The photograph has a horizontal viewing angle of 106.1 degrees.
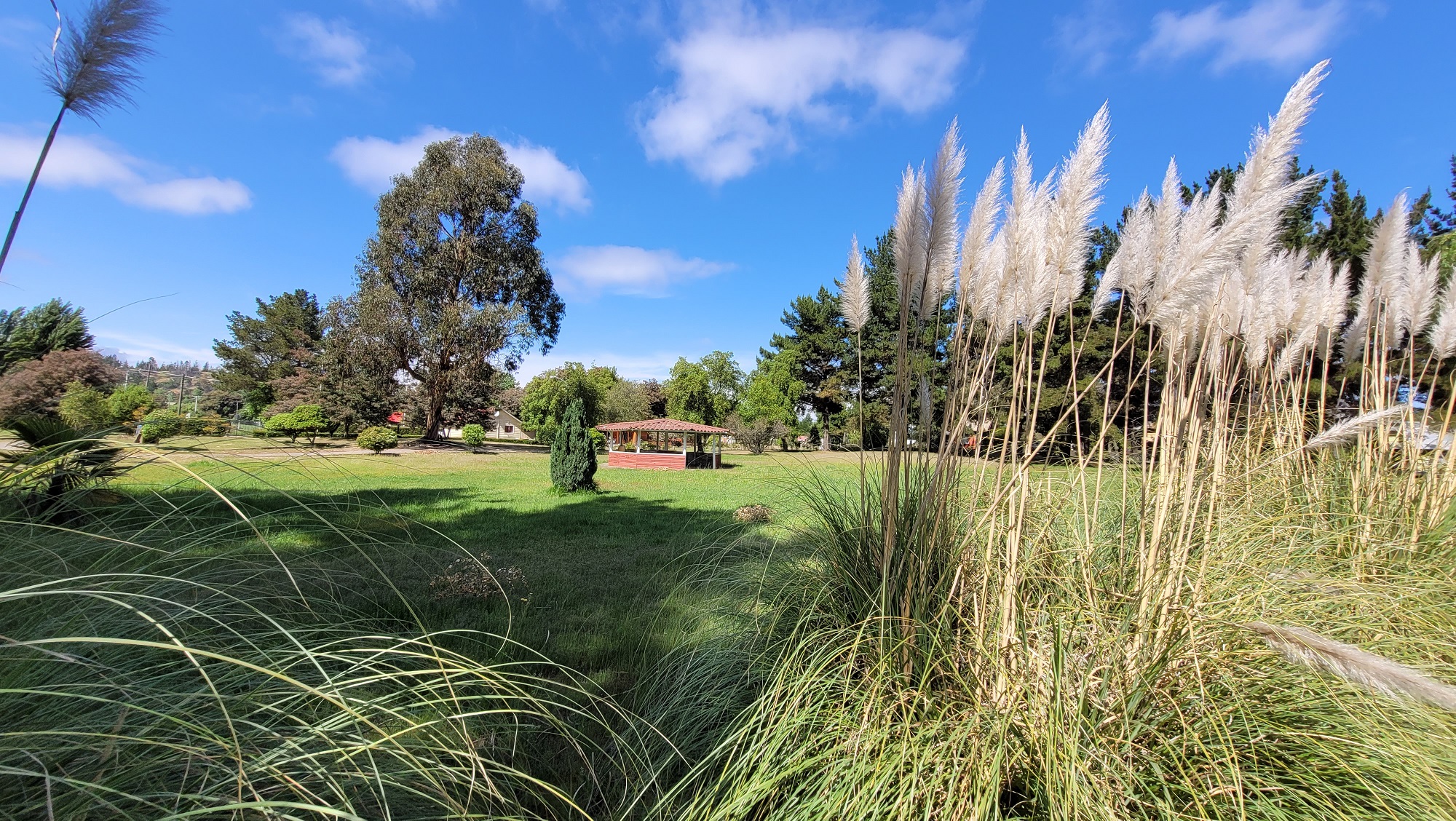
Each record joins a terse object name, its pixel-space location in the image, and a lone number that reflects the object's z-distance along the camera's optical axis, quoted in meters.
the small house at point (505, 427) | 66.44
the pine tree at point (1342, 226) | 15.07
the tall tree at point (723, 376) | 54.03
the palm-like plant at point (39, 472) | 1.50
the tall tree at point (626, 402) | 48.88
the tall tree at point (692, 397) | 48.34
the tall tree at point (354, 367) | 24.20
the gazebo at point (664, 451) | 25.75
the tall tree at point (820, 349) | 35.81
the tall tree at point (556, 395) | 48.34
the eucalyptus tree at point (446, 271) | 24.30
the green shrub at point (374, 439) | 22.12
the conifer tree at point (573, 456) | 12.45
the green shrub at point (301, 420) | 26.81
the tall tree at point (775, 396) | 42.53
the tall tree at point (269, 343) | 45.88
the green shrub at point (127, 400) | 13.42
